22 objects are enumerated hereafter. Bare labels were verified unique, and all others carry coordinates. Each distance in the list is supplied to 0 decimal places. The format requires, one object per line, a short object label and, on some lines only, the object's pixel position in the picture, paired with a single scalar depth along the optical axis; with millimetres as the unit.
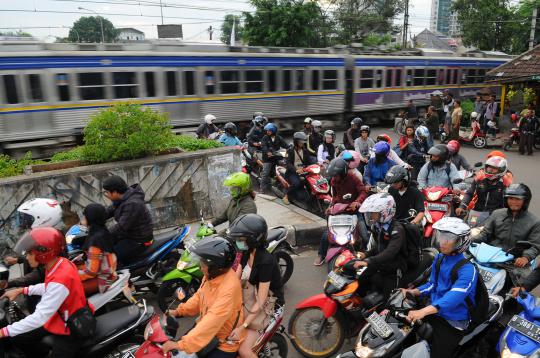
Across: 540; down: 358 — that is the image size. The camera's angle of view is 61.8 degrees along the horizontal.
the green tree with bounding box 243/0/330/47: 27906
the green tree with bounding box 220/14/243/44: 64494
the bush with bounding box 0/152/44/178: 6477
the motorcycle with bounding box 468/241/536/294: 4020
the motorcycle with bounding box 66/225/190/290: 4848
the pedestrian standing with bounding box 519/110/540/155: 13766
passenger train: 11742
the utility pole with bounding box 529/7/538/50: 23891
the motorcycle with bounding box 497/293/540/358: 3236
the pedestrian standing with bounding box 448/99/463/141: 14367
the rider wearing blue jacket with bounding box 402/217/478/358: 3287
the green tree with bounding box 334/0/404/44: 36031
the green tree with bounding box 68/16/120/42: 71125
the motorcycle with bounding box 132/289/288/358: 3049
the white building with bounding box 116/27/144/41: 88250
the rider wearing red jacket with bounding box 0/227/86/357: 3004
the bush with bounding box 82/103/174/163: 6910
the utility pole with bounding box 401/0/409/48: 30375
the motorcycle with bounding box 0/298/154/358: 3301
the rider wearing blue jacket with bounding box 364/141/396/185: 6820
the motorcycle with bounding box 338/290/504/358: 3467
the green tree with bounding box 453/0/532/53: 31234
